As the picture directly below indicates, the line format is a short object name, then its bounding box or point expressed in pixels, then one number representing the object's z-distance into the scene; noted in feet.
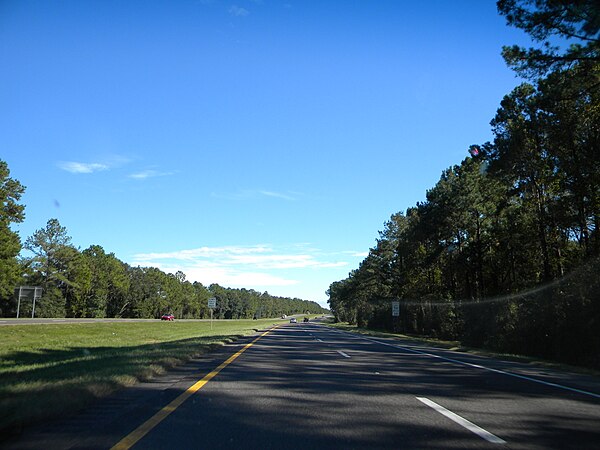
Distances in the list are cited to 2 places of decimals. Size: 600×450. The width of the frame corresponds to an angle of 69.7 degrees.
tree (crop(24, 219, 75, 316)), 310.65
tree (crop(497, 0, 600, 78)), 46.30
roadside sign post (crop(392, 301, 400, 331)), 130.95
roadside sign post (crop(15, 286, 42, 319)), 227.81
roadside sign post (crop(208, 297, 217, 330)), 132.16
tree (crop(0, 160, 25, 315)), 230.89
